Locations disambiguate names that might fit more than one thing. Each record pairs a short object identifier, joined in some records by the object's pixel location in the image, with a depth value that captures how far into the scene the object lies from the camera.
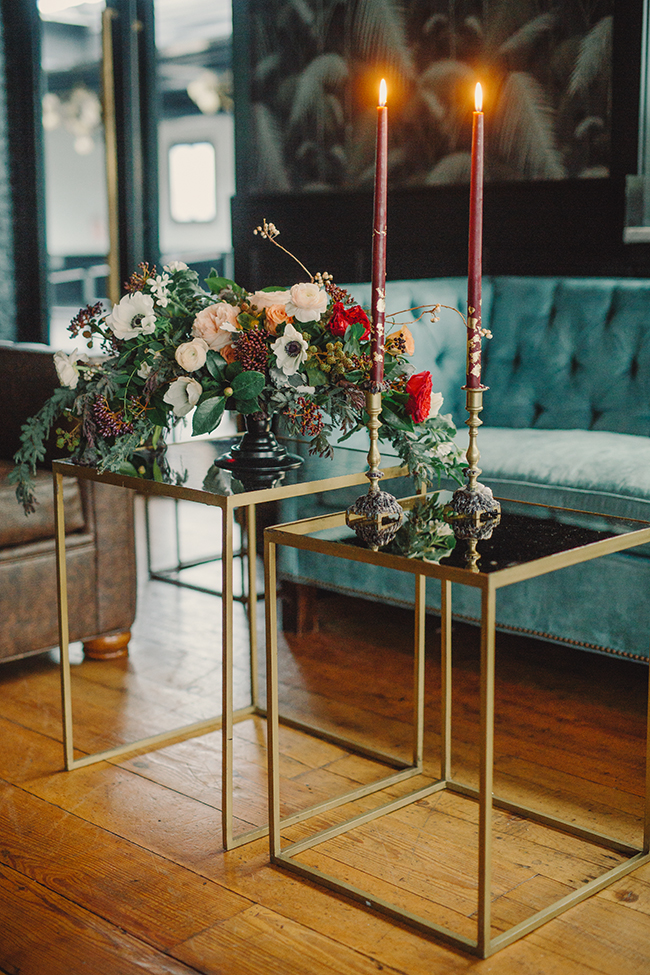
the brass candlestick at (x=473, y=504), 1.55
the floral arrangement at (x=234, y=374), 1.72
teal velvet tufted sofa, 2.21
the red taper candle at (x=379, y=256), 1.47
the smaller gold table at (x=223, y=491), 1.70
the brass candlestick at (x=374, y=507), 1.58
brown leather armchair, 2.42
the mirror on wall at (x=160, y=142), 4.78
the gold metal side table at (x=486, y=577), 1.34
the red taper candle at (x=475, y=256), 1.45
